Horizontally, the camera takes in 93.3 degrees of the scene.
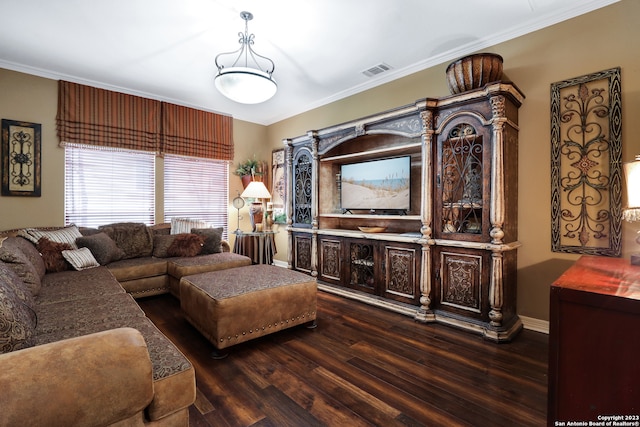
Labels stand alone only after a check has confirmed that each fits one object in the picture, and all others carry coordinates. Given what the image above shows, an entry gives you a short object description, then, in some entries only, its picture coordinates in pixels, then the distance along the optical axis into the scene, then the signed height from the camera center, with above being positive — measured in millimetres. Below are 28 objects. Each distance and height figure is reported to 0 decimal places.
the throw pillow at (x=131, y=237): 3820 -329
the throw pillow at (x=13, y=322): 1137 -452
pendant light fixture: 2506 +1095
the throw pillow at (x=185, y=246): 3914 -441
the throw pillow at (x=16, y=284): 1520 -391
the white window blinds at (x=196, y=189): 4785 +390
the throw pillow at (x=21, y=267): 2051 -388
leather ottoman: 2266 -736
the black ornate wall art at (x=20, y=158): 3535 +642
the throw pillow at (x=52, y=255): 3010 -435
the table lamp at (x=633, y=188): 1702 +143
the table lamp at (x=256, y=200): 4789 +227
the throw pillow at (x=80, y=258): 3125 -489
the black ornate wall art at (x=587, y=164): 2354 +402
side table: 4871 -543
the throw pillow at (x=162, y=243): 3912 -415
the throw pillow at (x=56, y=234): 3191 -246
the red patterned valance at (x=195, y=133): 4668 +1301
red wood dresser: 1128 -548
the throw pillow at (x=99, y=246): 3404 -387
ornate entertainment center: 2562 -87
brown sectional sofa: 937 -597
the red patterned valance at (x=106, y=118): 3869 +1287
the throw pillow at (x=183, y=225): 4301 -185
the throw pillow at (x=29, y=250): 2480 -350
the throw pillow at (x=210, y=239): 4133 -371
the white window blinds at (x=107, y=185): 4008 +376
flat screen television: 3521 +351
